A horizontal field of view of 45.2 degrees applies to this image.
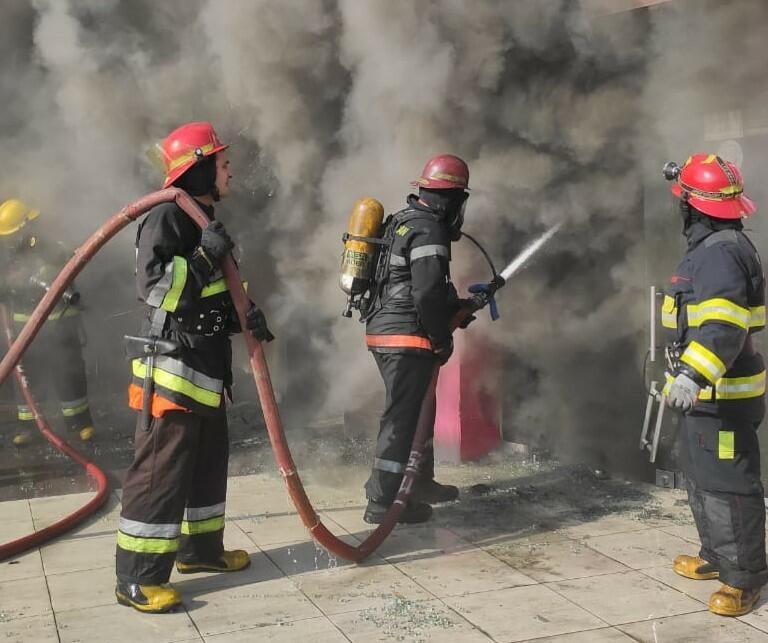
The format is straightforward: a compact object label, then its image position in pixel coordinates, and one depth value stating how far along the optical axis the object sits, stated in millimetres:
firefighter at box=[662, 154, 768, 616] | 3676
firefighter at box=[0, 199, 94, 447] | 7684
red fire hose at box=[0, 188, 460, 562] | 3994
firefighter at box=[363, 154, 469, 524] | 4820
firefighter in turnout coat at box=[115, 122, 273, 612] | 3877
